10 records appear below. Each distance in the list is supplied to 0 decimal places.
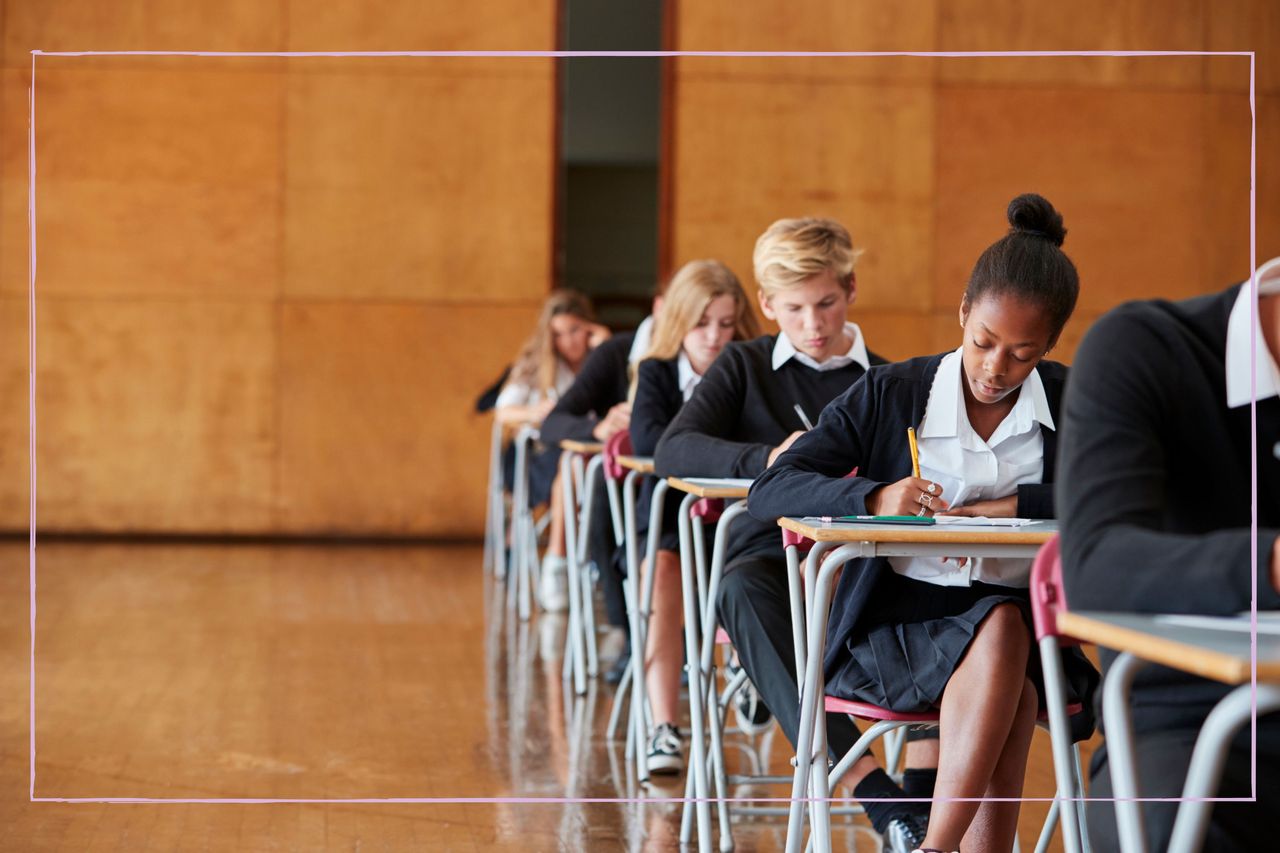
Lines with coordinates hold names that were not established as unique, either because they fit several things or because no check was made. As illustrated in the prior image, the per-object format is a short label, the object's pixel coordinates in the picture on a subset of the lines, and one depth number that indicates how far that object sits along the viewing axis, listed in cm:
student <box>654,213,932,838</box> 554
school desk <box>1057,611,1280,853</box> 279
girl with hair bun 502
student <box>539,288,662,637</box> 715
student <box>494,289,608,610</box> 897
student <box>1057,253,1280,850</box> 360
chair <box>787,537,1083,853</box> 502
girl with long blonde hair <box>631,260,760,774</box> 644
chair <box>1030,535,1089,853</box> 401
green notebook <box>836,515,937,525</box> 496
